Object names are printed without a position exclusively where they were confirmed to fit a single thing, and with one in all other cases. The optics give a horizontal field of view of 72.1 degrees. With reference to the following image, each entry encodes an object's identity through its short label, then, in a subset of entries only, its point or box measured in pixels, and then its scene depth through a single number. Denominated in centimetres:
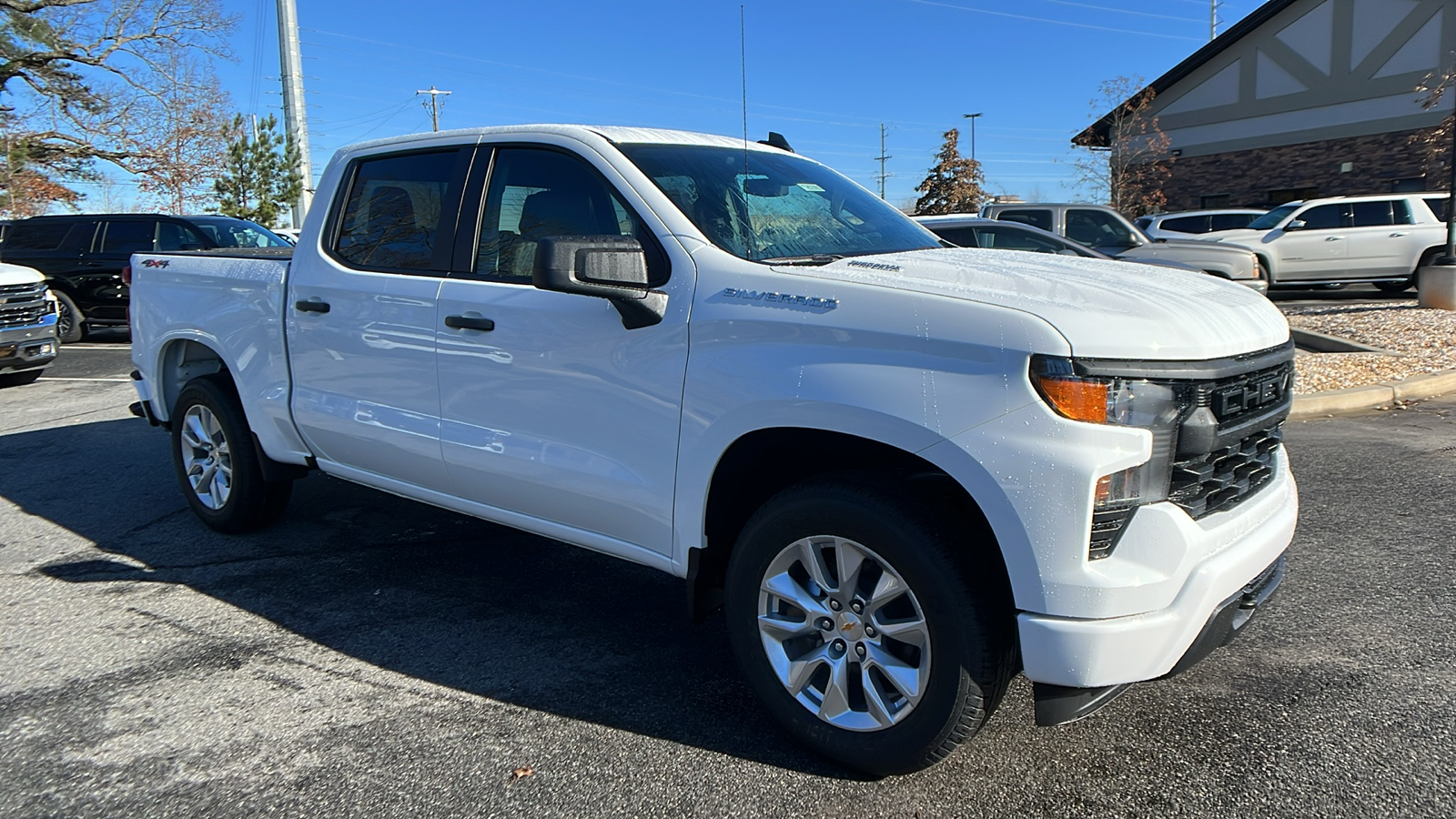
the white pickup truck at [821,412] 248
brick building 2506
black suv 1446
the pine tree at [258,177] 3772
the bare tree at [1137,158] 2983
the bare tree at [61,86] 2936
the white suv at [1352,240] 1684
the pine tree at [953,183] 4309
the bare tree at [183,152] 3319
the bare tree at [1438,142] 1419
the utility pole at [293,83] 2859
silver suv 1380
